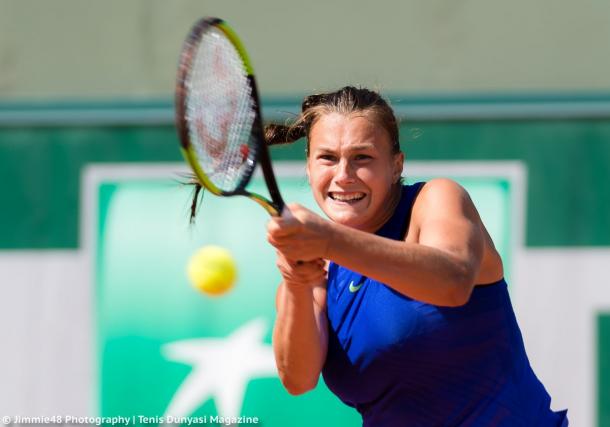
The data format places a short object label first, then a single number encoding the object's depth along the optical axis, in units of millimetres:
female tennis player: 4906
